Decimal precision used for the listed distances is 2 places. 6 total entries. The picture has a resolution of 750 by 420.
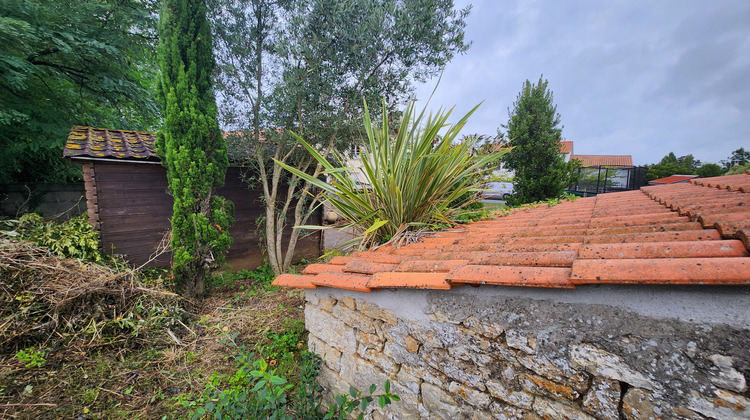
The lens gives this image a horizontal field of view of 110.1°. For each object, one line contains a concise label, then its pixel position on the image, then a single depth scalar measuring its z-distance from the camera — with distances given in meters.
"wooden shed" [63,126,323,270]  3.70
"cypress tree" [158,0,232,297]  3.26
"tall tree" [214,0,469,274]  3.58
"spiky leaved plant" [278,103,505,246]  2.07
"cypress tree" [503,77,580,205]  6.01
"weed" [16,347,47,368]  2.11
